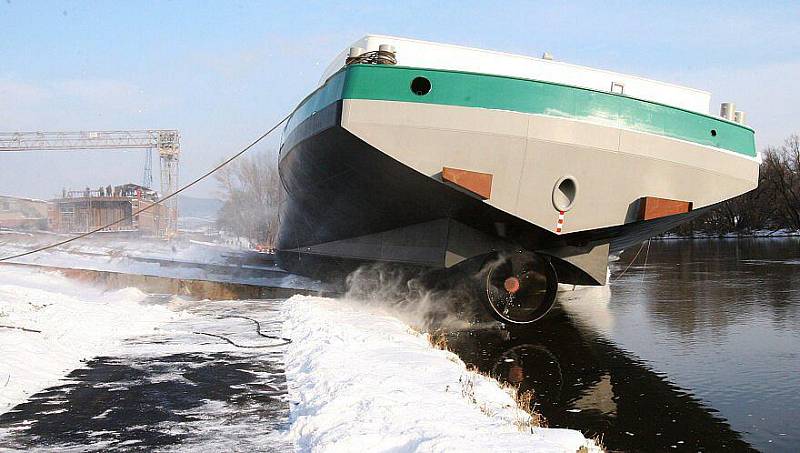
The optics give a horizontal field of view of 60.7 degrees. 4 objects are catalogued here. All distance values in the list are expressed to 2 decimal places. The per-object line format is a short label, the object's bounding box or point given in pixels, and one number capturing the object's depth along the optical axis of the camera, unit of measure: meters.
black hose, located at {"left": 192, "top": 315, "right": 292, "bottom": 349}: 8.31
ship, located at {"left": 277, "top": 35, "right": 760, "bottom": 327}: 8.61
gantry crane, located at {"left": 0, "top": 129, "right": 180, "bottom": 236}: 62.50
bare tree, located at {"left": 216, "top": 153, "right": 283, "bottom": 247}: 29.06
